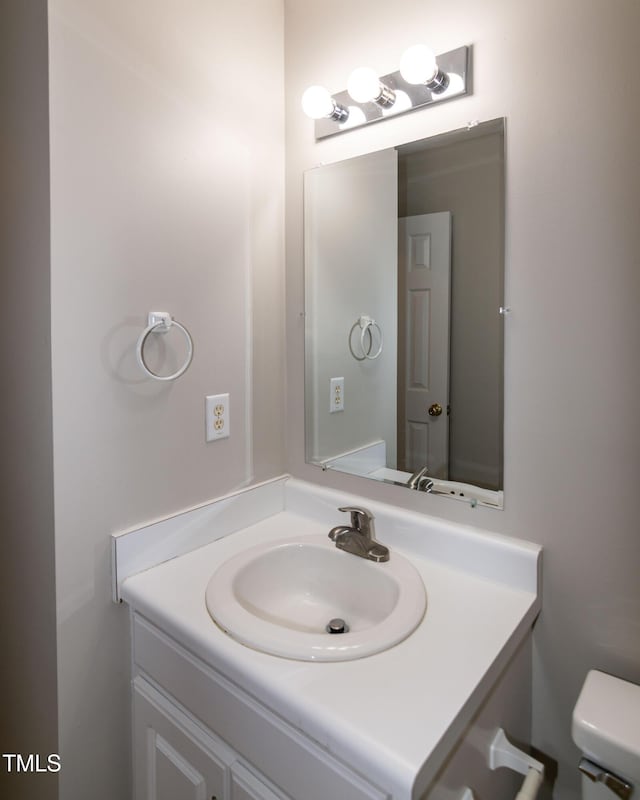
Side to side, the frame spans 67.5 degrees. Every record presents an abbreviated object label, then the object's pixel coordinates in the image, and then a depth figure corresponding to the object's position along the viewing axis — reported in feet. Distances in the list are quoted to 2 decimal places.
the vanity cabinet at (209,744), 2.35
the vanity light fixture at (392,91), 3.37
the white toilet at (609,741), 2.51
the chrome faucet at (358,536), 3.70
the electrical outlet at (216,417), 4.04
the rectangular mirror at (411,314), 3.51
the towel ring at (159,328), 3.41
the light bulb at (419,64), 3.32
